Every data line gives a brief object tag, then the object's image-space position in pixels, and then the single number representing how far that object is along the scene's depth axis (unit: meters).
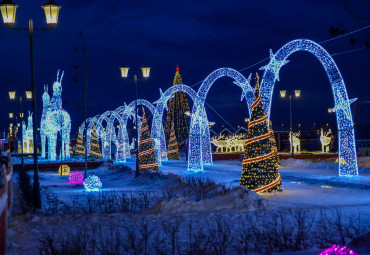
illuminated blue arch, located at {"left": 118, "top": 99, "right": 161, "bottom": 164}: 39.97
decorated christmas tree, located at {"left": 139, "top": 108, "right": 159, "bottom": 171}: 28.38
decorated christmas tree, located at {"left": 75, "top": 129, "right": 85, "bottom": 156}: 52.88
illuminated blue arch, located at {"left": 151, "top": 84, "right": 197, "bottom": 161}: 31.50
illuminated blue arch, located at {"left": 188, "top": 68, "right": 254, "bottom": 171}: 27.96
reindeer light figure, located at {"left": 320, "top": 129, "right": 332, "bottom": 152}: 55.59
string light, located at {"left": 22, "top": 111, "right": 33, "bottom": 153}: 64.75
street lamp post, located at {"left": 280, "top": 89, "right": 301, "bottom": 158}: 32.06
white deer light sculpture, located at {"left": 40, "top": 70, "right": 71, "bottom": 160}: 39.19
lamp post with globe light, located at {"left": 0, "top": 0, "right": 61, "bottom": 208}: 13.20
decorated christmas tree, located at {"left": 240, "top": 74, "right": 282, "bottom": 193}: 16.34
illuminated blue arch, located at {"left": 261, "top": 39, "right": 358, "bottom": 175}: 20.62
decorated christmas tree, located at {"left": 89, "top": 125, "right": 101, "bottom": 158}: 49.75
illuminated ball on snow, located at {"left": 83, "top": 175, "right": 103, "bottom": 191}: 19.89
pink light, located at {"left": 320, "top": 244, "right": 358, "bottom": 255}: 6.36
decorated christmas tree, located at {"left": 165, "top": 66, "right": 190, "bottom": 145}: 64.31
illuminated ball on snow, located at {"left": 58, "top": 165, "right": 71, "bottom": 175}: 31.55
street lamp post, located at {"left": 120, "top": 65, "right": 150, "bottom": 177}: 24.88
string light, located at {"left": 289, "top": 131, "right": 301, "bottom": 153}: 55.81
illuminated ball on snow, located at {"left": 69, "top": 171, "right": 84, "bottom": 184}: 24.33
